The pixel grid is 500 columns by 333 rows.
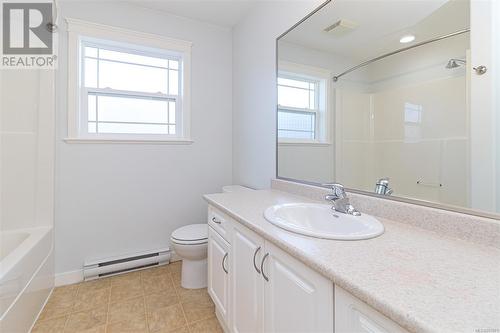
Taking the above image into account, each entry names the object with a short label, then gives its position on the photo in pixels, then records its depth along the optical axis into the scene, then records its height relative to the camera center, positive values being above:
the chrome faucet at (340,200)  1.15 -0.17
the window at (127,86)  2.06 +0.78
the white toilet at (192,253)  1.82 -0.69
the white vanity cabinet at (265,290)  0.70 -0.47
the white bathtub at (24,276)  1.19 -0.67
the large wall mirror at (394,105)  0.85 +0.30
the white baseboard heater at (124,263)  2.01 -0.89
